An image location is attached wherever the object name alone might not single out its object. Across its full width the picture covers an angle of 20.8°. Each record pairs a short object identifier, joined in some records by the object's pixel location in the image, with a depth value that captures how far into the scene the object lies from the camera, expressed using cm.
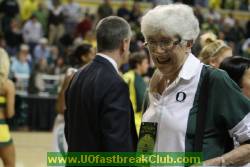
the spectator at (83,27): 2108
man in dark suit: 365
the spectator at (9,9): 2067
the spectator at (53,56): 1817
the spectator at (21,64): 1670
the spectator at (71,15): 2145
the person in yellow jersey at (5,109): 684
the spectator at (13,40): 1933
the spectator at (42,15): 2084
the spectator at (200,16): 2176
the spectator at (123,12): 2188
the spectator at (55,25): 2100
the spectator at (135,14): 2189
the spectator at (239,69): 447
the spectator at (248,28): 2407
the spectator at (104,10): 2172
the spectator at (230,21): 2415
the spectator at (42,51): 1864
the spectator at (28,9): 2122
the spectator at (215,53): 548
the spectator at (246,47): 2159
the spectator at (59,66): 1738
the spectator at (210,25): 2102
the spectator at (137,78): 727
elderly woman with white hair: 345
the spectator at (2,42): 1805
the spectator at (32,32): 1984
